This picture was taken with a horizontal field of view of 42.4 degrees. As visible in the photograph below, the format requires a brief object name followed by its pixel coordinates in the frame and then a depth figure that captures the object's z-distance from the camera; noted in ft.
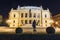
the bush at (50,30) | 18.49
